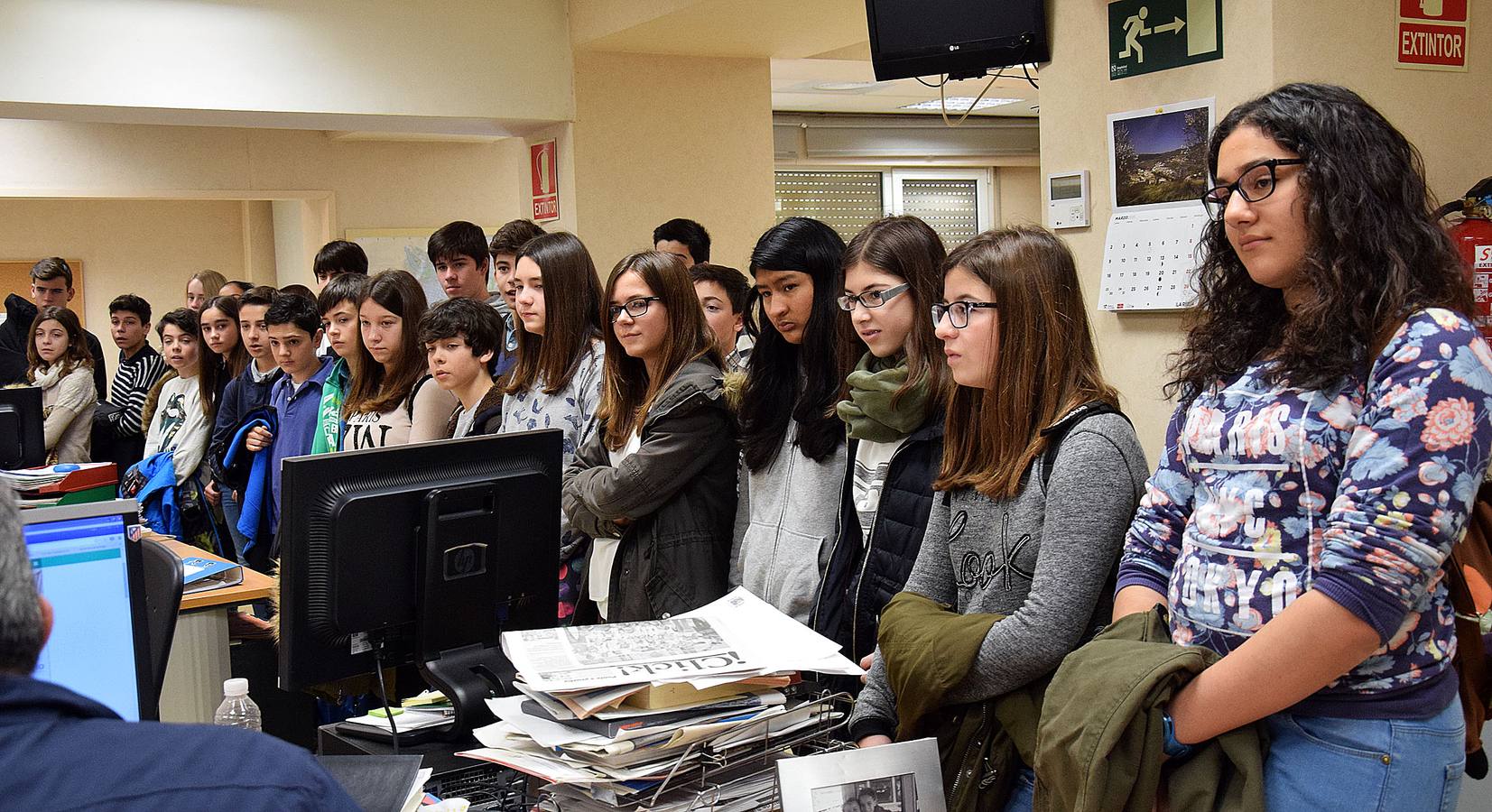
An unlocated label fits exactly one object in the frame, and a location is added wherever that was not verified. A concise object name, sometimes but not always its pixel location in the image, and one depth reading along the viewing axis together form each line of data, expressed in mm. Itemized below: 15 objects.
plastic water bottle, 1836
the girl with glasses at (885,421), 2146
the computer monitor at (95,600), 1477
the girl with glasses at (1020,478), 1709
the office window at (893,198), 10320
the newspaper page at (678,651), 1560
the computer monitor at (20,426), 4051
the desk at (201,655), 3074
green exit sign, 3219
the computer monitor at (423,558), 1832
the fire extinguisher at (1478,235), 2994
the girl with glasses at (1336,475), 1285
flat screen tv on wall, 3664
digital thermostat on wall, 3586
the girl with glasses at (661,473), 2594
